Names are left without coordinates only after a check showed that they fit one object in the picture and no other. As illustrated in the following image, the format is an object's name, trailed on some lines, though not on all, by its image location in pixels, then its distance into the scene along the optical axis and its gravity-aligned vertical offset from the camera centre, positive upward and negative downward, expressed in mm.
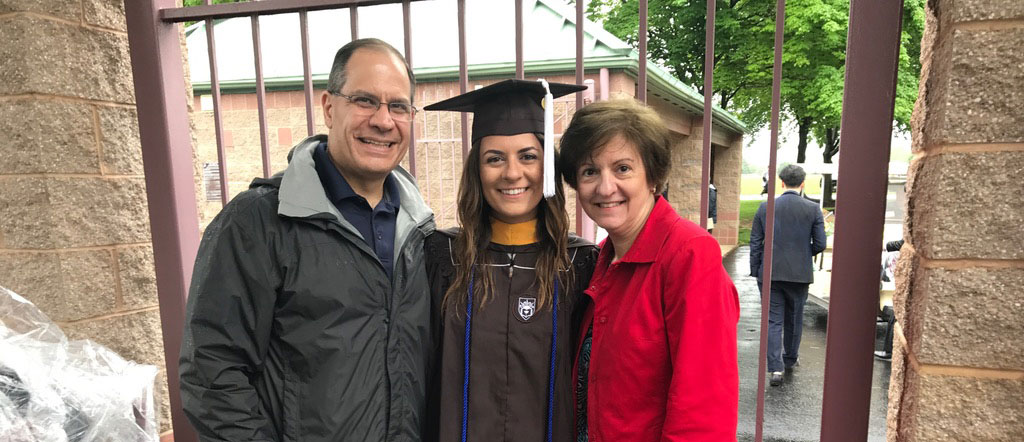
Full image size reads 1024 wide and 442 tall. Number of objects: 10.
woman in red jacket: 1406 -372
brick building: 5332 +1094
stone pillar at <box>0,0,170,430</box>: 2043 +3
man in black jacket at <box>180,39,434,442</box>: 1508 -392
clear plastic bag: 1499 -630
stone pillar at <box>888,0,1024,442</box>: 1188 -159
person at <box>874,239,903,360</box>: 6246 -1344
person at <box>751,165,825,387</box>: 5422 -914
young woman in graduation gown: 1712 -382
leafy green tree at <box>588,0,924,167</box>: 13469 +3028
